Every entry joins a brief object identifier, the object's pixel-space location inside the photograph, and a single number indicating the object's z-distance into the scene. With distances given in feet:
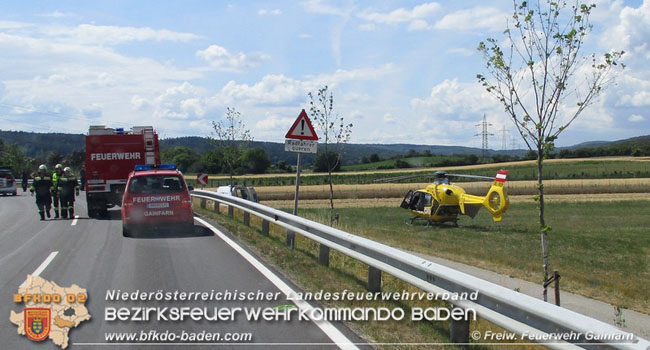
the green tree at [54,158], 331.26
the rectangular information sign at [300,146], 45.73
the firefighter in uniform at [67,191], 66.95
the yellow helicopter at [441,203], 88.43
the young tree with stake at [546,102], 30.78
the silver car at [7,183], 136.26
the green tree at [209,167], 244.16
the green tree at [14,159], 288.30
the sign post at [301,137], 45.39
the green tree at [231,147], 120.98
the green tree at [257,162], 299.58
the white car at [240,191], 87.56
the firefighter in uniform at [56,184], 67.46
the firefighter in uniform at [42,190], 66.08
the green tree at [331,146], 90.84
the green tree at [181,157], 267.98
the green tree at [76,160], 272.51
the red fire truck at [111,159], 70.23
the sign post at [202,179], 93.50
